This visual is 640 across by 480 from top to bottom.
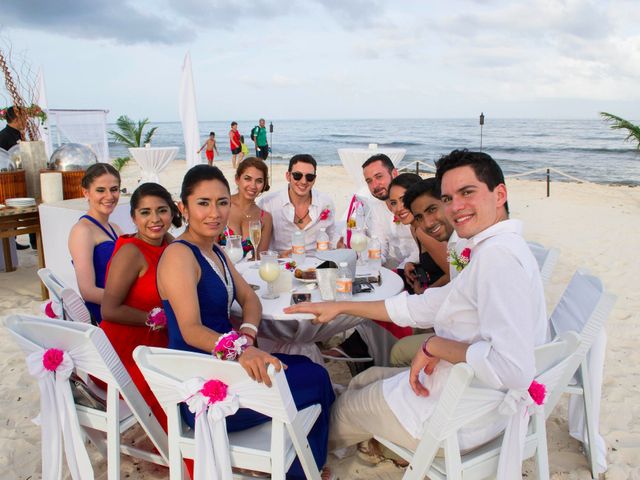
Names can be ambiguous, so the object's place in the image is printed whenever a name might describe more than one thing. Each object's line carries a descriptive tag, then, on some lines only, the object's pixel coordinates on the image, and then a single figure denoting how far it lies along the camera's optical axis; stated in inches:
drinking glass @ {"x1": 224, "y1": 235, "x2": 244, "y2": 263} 137.9
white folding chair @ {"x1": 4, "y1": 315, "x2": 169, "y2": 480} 81.5
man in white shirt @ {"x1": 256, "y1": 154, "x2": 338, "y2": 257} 181.9
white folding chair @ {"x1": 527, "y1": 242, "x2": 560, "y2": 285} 132.6
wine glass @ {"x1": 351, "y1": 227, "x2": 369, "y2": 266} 148.1
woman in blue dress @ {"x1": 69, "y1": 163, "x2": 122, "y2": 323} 136.6
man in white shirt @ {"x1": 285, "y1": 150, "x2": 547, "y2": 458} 69.0
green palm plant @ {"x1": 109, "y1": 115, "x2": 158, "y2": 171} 854.5
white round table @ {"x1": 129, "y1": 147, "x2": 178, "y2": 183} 442.3
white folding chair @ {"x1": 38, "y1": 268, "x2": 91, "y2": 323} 112.4
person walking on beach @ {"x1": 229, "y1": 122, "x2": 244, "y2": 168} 813.1
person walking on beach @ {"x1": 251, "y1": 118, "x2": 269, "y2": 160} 794.5
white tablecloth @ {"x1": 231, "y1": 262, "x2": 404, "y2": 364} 125.1
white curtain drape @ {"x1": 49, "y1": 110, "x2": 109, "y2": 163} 571.2
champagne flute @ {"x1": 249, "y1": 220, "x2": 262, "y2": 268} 151.2
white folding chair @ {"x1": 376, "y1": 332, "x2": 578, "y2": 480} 71.5
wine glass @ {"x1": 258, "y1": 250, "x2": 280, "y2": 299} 114.1
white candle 218.4
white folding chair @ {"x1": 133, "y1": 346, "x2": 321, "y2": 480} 71.6
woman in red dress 113.3
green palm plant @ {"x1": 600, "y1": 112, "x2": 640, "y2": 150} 493.4
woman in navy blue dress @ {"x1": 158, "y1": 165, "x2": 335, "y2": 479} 89.4
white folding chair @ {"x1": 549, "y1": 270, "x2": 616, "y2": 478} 104.0
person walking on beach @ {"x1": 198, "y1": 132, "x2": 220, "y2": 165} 818.8
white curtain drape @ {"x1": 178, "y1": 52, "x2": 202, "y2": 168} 356.5
